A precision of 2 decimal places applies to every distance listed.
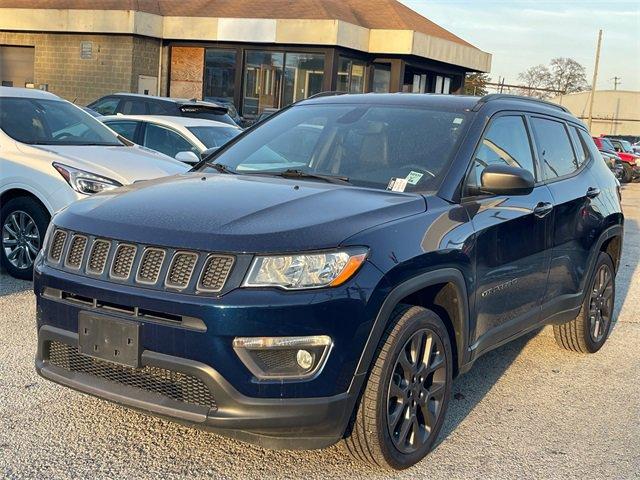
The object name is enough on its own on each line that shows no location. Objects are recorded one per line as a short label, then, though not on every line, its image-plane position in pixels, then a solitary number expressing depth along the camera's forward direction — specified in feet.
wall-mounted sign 98.22
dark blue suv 10.47
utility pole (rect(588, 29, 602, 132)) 177.17
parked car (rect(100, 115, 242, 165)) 34.01
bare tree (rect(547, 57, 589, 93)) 289.12
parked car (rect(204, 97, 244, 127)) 60.24
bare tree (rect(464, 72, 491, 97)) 169.00
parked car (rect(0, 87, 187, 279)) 22.99
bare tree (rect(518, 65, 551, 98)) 276.94
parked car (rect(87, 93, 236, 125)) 45.01
